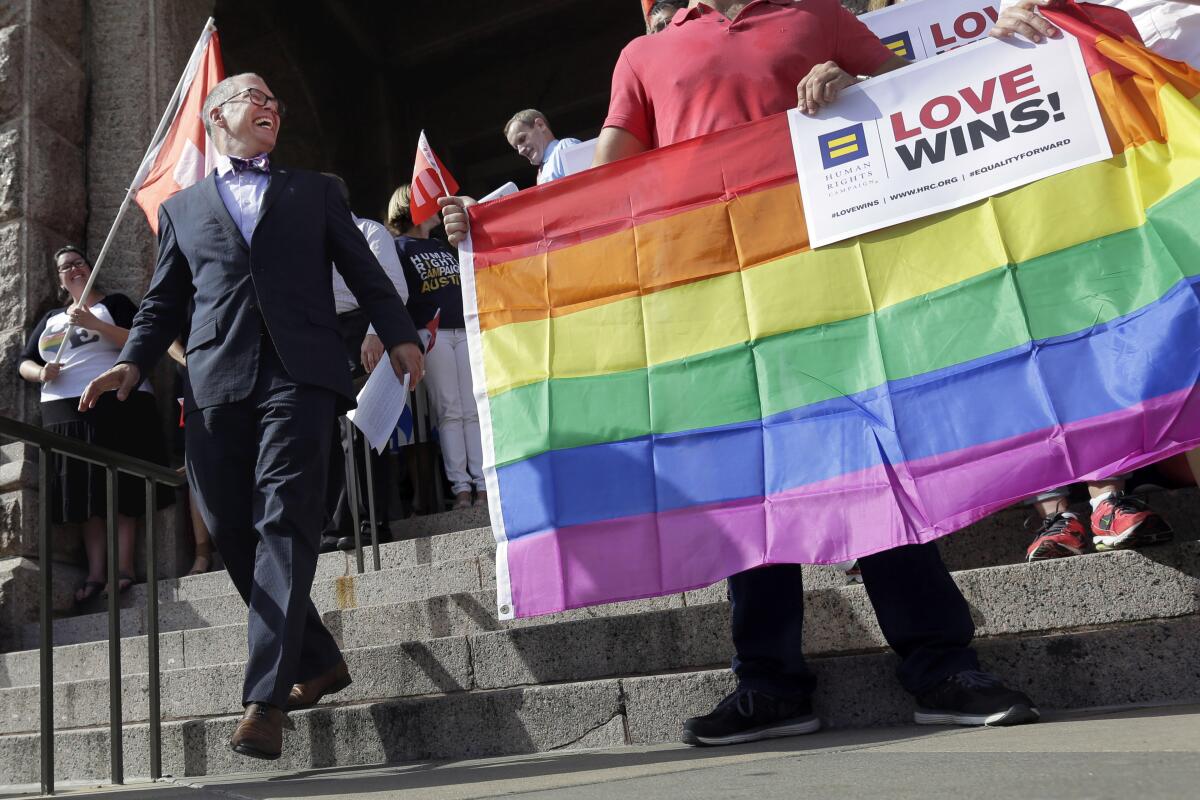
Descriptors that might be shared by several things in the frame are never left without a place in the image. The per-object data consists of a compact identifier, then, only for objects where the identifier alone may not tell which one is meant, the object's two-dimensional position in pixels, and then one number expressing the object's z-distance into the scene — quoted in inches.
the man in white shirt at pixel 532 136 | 243.6
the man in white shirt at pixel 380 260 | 210.4
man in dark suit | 122.0
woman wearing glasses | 238.8
